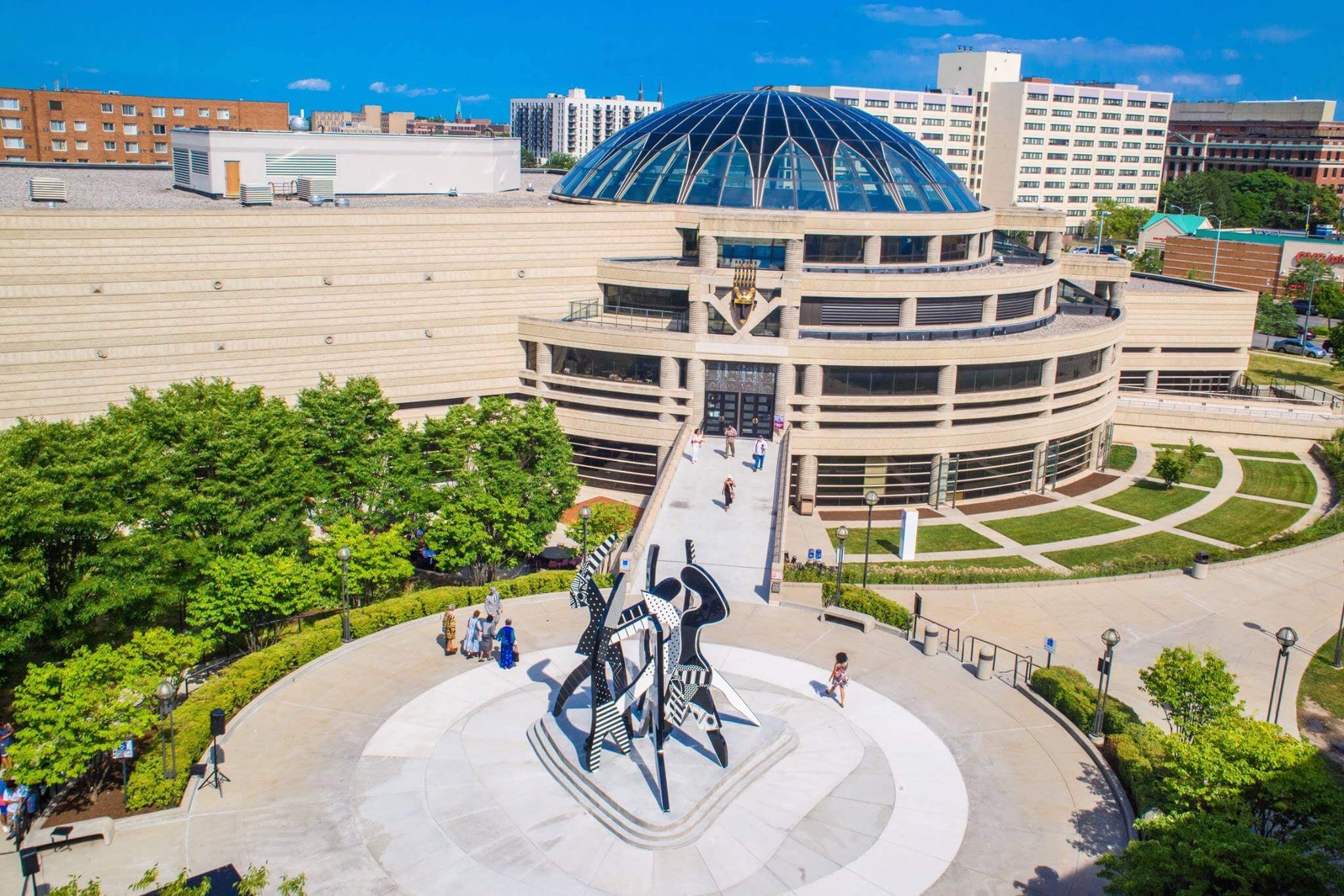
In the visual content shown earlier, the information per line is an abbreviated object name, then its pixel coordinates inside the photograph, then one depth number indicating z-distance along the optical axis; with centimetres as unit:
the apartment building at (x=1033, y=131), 18538
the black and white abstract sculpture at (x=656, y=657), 2844
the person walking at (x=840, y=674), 3275
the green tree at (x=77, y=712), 2695
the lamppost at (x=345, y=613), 3691
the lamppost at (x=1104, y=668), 3130
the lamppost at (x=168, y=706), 2767
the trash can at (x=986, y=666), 3559
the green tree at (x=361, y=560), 3888
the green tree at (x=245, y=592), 3534
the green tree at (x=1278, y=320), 10675
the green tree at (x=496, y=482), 4216
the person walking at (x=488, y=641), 3581
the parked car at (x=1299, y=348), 10194
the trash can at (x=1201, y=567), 4844
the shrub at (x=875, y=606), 3975
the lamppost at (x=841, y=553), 4022
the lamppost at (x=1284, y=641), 3406
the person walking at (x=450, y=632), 3606
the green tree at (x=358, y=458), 4338
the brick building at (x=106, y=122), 11012
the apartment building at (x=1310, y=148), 18938
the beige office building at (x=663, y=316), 4809
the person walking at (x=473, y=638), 3578
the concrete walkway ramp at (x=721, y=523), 4247
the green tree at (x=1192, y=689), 2902
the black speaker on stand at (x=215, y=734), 2852
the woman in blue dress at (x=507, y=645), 3522
